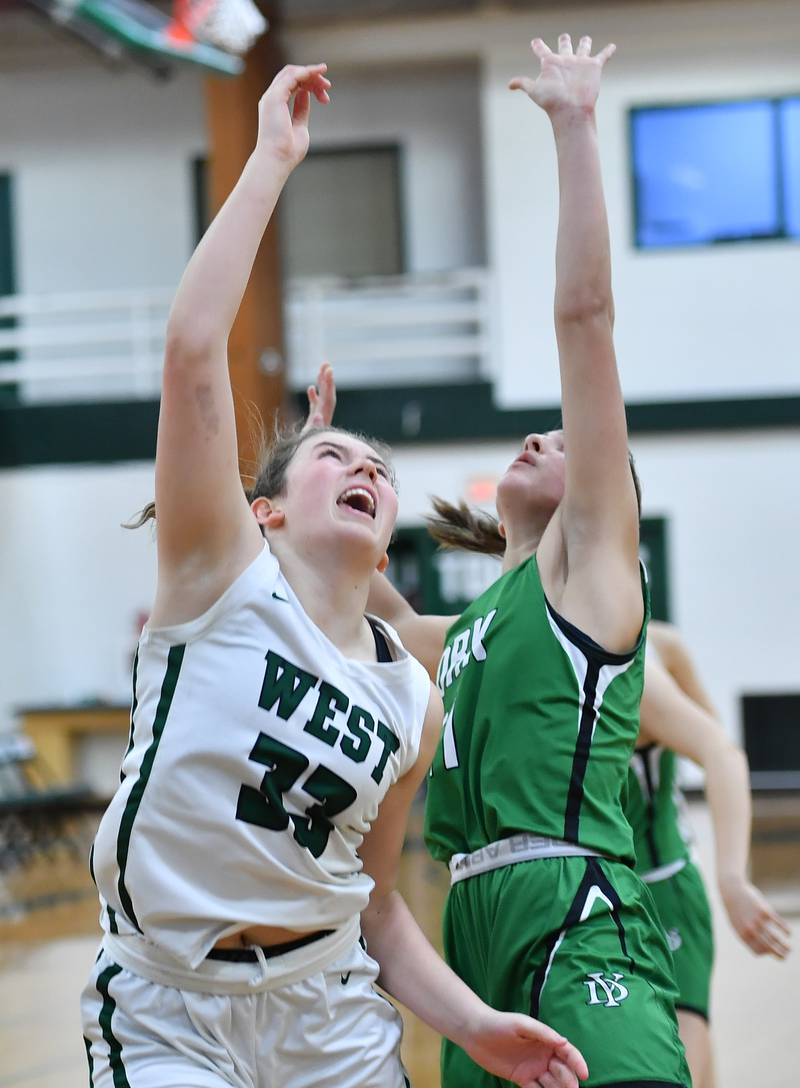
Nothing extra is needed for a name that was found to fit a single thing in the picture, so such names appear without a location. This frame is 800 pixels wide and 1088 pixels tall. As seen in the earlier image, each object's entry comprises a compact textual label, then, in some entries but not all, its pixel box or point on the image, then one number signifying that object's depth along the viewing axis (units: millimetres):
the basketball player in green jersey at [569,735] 4410
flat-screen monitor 23422
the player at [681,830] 6398
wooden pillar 22469
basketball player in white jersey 3734
